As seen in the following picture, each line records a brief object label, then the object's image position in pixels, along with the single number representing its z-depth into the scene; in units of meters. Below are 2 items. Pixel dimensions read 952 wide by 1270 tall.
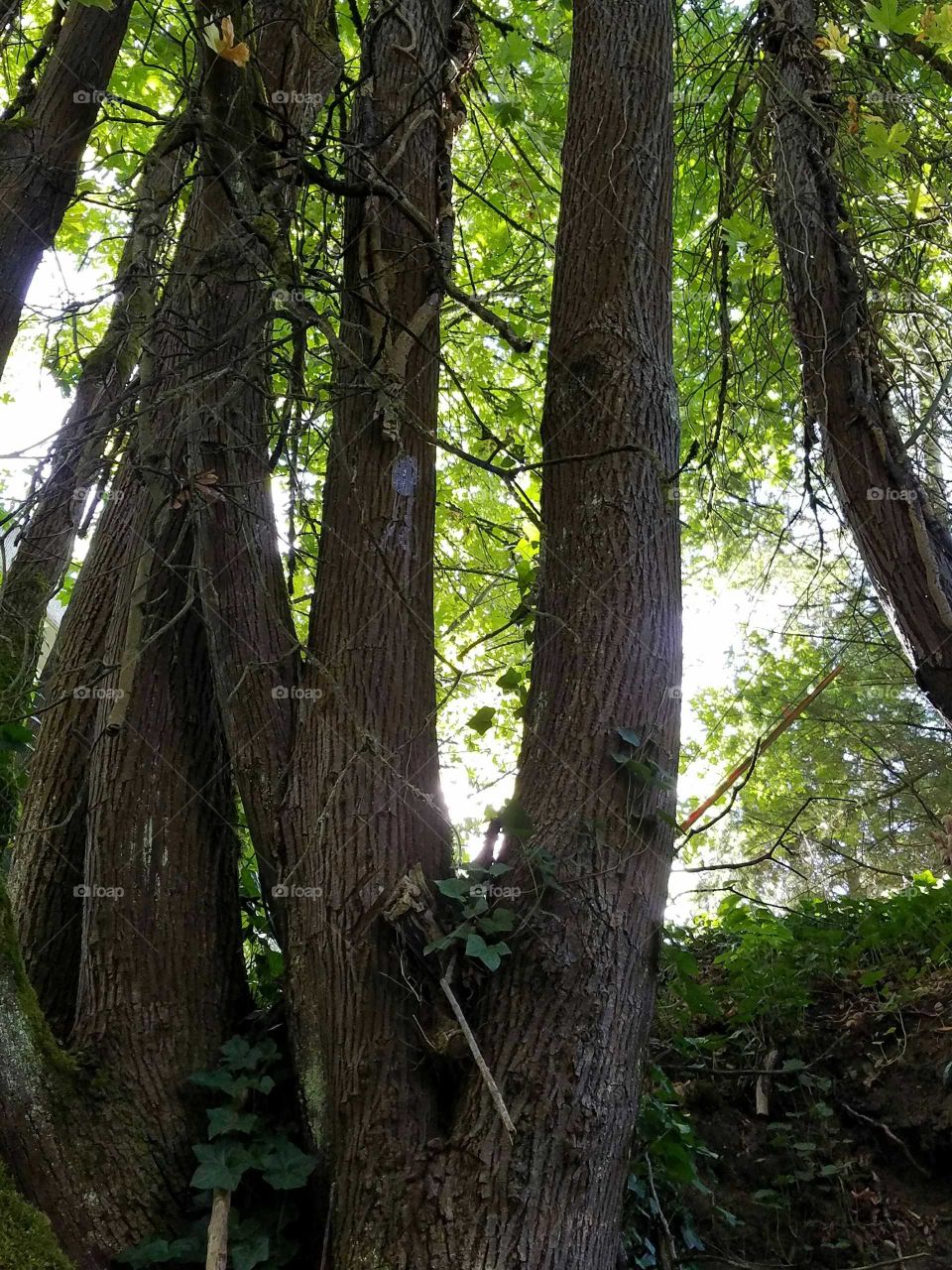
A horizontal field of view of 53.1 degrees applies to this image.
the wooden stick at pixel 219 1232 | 1.92
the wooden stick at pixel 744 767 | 2.26
